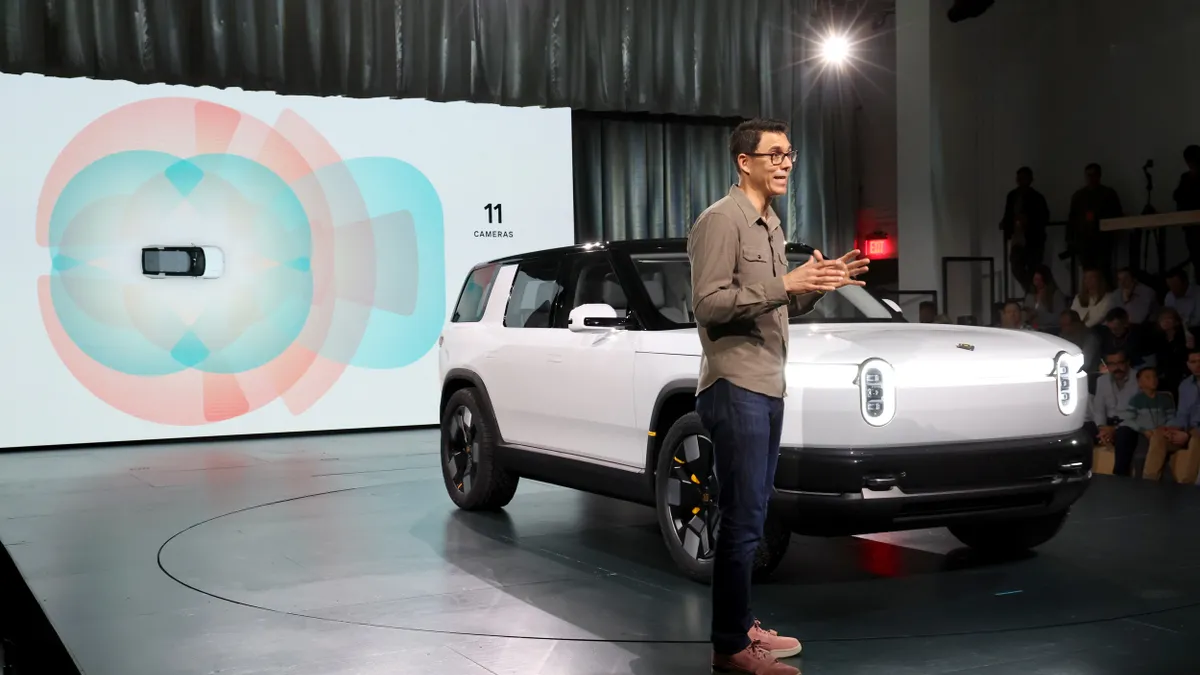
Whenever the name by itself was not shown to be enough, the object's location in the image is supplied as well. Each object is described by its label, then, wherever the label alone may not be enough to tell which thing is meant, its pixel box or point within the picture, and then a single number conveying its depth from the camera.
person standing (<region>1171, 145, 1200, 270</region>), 12.45
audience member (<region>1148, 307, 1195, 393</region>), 9.42
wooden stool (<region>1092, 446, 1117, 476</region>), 8.28
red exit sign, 18.77
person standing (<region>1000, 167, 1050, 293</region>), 14.59
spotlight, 15.17
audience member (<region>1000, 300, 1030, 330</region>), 10.09
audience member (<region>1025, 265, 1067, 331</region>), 12.39
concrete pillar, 15.12
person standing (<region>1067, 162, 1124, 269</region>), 13.76
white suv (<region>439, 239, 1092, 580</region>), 4.52
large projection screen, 11.17
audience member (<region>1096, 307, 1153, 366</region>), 9.53
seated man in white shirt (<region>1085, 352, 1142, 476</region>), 8.22
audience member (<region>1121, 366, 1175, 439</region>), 8.02
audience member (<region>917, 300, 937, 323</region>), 12.34
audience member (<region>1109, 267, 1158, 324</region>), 11.04
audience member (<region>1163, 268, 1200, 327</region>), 10.98
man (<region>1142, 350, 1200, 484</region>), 7.63
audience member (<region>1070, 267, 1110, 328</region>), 11.05
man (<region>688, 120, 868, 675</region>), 3.69
